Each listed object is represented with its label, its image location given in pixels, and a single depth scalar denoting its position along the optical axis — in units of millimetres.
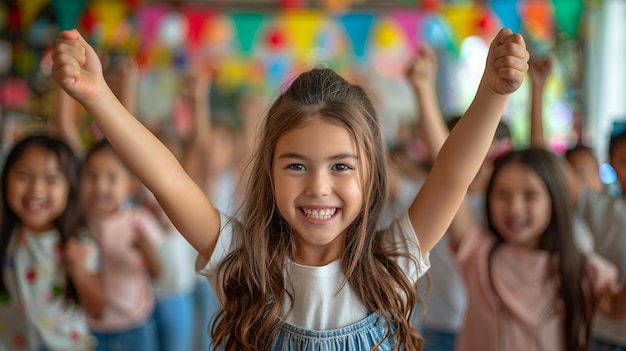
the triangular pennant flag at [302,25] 5605
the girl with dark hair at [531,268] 1846
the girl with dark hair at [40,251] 2035
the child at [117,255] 2502
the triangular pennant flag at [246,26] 5625
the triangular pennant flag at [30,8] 4742
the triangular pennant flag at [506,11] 4328
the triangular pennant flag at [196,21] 5531
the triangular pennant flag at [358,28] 5328
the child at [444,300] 2482
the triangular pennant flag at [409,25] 5625
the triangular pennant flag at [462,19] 4742
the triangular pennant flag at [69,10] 4492
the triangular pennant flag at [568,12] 4109
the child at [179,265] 2797
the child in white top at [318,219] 1254
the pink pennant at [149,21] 6062
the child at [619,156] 2174
